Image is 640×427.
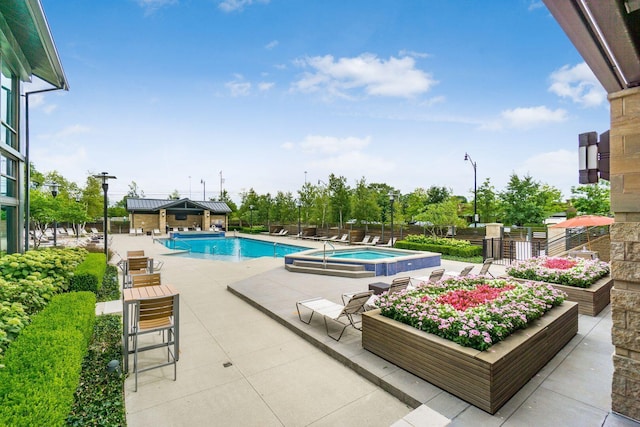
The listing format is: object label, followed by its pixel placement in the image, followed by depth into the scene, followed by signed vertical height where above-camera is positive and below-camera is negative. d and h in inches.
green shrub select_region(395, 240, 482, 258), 577.6 -73.4
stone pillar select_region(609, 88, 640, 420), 98.7 -11.7
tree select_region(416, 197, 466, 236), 719.7 -7.6
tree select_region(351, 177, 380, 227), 956.0 +27.0
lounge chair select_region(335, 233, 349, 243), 877.1 -76.6
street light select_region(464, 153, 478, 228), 747.4 +125.7
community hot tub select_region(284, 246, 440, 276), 402.9 -69.9
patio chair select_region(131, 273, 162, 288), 218.4 -49.4
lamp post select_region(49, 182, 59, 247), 584.9 +53.1
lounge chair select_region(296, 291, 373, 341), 185.3 -66.5
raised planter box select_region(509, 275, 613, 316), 226.7 -67.1
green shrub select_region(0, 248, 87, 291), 196.1 -37.1
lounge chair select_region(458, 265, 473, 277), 321.5 -65.0
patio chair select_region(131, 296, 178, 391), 145.6 -51.4
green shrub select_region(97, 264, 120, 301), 287.9 -79.2
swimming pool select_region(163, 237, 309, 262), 694.5 -98.0
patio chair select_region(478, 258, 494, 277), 348.7 -65.5
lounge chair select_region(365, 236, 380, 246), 787.5 -76.0
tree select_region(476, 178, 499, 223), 1054.8 +38.3
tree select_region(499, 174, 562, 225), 877.8 +33.2
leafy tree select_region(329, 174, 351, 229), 986.7 +45.3
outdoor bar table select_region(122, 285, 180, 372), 146.0 -43.0
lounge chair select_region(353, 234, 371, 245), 827.4 -78.2
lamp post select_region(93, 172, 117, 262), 389.7 +48.2
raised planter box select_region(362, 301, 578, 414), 115.7 -65.2
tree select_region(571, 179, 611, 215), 799.7 +33.8
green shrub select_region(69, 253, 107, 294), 253.7 -55.4
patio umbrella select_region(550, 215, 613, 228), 352.2 -11.7
